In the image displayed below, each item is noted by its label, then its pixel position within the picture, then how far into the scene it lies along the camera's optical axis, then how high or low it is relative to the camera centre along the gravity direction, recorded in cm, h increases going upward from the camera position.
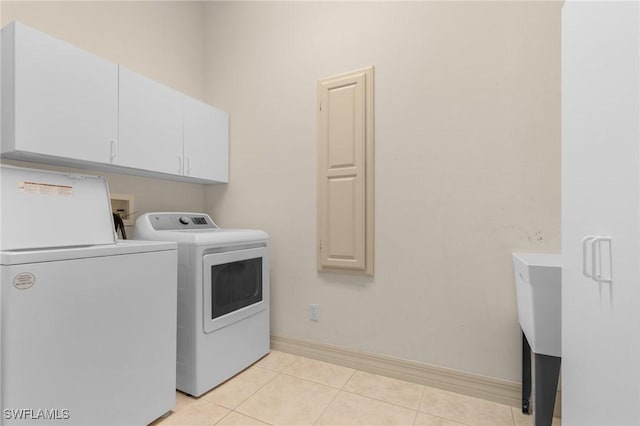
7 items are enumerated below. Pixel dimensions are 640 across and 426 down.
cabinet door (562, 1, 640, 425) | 74 +2
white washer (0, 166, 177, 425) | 108 -41
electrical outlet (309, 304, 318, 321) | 226 -74
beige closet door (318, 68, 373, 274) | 207 +27
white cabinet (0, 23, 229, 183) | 141 +54
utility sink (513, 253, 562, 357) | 123 -38
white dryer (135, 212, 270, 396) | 176 -55
